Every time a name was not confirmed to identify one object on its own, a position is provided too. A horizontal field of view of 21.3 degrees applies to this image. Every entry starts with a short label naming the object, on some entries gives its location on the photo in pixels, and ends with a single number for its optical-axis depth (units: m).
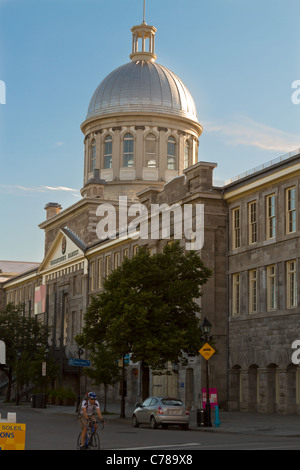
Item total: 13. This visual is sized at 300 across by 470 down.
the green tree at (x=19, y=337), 63.72
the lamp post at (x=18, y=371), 58.93
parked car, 30.31
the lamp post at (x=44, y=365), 52.34
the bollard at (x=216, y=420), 31.36
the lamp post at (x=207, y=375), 31.63
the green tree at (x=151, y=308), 36.38
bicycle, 18.66
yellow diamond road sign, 32.75
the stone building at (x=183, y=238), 40.31
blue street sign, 45.70
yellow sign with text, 15.21
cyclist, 18.75
